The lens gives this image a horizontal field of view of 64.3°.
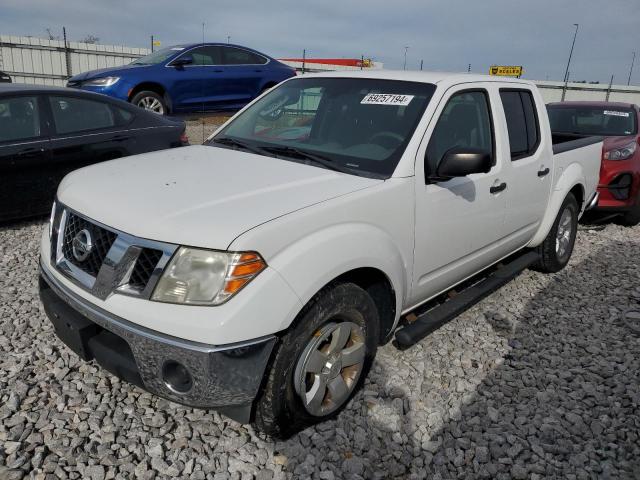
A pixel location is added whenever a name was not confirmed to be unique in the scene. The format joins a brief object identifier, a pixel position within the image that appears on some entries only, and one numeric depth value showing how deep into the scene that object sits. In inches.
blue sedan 367.2
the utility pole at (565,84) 1053.8
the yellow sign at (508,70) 1170.6
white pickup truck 80.4
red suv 260.6
